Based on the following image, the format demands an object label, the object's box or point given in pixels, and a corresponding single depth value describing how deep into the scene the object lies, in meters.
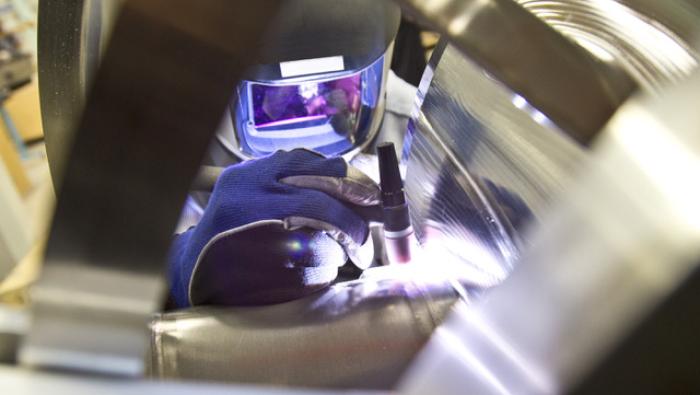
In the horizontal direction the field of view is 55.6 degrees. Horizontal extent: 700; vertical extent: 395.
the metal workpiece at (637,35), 0.27
